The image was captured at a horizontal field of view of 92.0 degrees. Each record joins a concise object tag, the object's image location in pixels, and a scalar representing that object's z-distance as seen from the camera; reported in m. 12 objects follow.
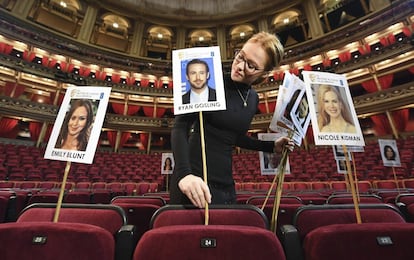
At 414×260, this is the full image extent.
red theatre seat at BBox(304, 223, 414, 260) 0.69
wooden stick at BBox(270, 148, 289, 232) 1.09
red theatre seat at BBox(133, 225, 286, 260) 0.65
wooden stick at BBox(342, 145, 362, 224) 0.94
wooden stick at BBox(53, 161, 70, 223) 1.00
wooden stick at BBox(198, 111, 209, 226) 0.84
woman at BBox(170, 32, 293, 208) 1.14
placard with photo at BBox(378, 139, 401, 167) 5.07
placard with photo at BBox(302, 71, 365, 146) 1.14
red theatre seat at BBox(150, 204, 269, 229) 0.91
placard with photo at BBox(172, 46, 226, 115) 1.03
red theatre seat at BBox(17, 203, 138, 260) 1.10
